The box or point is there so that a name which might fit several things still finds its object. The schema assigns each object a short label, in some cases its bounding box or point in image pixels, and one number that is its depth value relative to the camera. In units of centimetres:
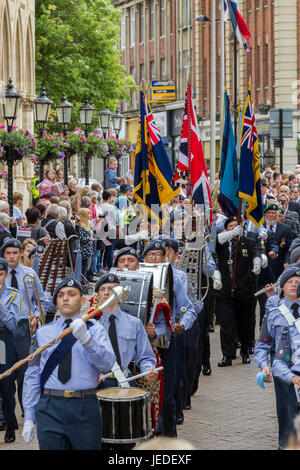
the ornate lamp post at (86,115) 2811
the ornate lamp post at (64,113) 2653
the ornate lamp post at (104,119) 3111
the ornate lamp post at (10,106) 1916
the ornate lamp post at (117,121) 3381
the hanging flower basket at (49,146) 2538
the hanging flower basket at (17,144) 1958
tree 4731
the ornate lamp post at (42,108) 2378
